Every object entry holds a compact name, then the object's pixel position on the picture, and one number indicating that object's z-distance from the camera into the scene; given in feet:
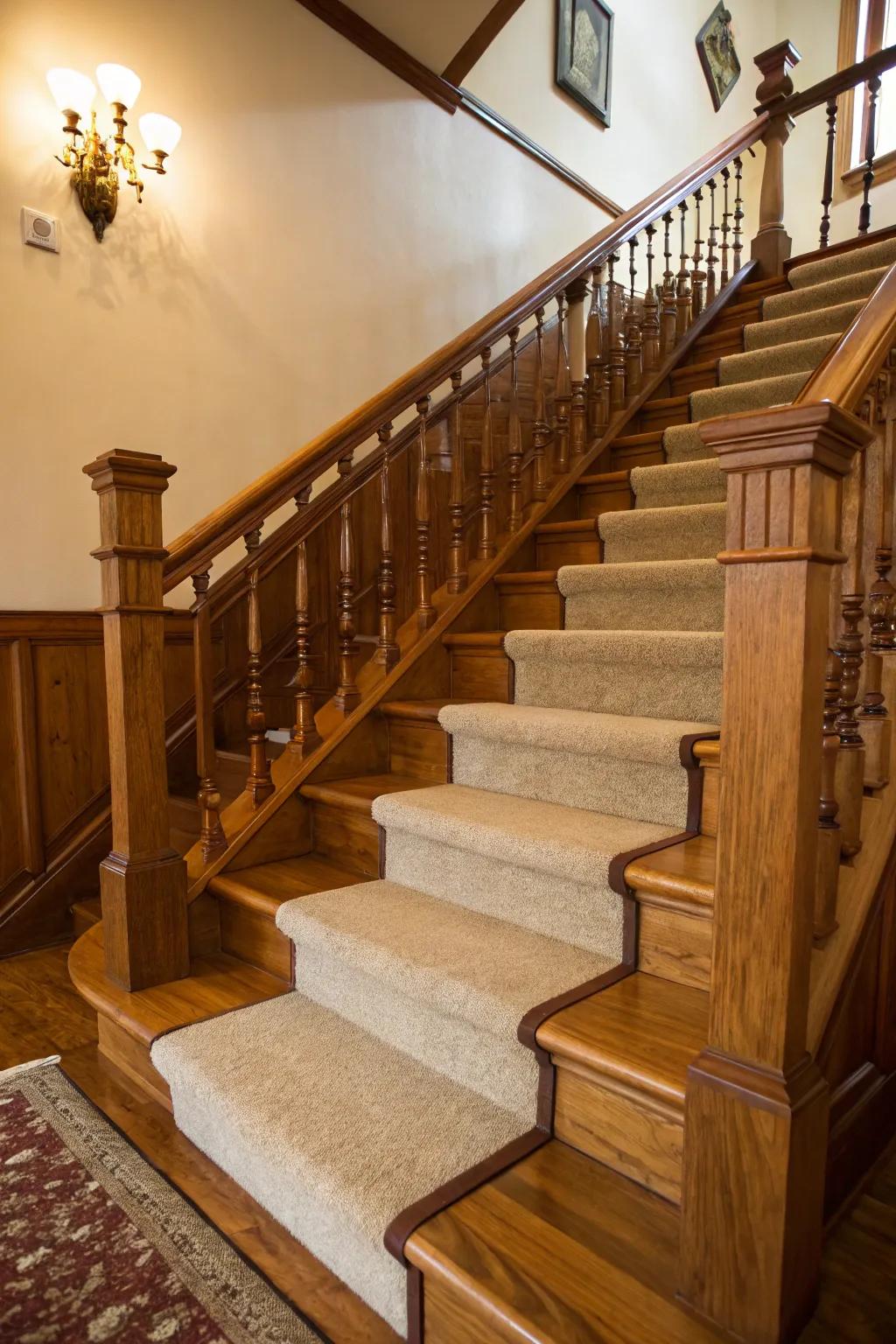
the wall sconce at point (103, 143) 7.70
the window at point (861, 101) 17.12
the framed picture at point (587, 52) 14.23
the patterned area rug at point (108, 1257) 3.58
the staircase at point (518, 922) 3.10
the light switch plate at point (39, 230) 7.85
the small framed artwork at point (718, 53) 17.84
